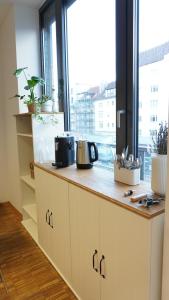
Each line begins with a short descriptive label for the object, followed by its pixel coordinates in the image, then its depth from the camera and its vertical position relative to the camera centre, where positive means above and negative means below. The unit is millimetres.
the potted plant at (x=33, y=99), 2455 +307
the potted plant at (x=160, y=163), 1268 -202
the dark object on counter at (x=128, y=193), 1324 -383
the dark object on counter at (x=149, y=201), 1158 -386
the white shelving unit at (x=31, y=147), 2490 -227
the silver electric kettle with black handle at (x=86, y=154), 2043 -238
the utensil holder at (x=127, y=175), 1514 -326
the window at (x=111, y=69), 1572 +485
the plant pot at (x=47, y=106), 2525 +234
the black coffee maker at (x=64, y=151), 2166 -229
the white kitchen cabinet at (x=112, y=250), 1104 -690
